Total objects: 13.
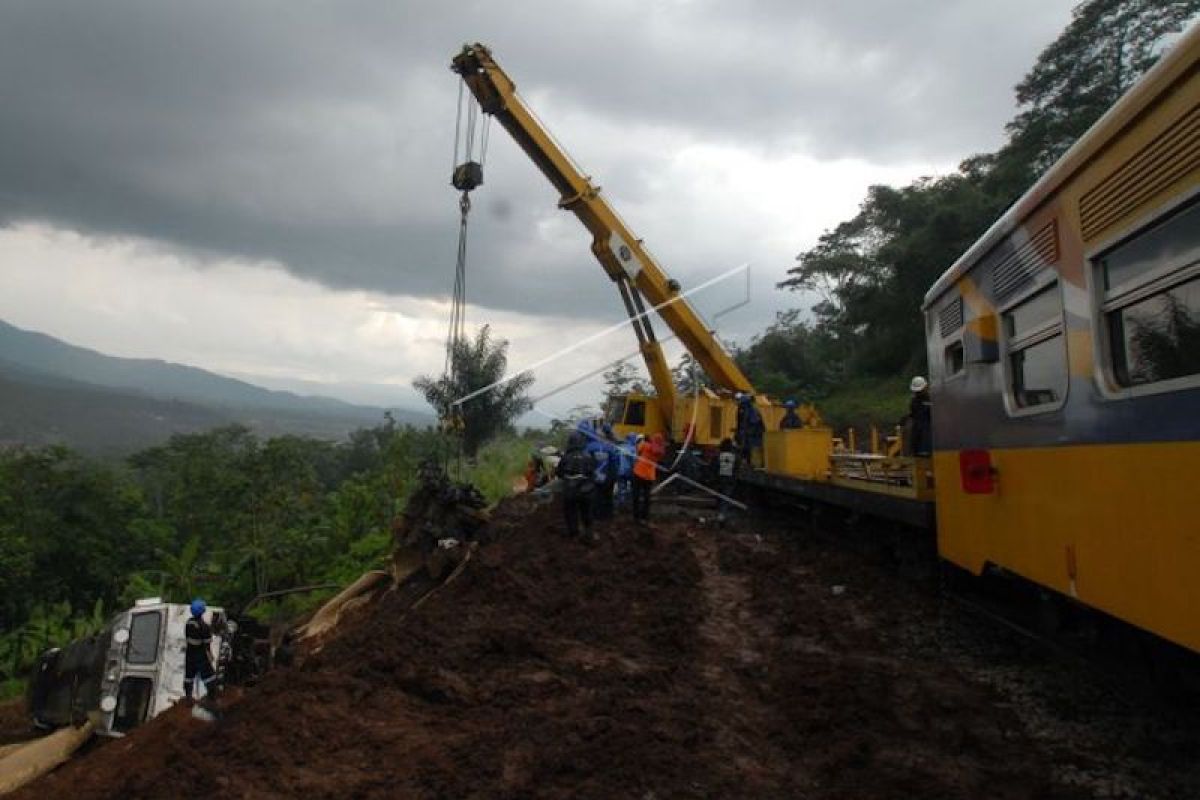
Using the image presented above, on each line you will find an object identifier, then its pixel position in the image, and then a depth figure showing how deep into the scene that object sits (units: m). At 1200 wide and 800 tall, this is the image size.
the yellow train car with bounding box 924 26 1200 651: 3.07
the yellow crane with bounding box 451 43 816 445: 16.19
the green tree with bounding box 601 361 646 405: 21.66
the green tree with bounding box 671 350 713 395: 19.00
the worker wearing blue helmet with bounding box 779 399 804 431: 15.23
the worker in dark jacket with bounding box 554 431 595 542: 11.42
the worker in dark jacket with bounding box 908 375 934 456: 8.94
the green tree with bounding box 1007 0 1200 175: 30.17
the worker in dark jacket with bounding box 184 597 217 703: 9.16
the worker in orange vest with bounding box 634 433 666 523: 13.08
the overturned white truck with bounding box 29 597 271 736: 10.70
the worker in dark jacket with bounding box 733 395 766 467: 15.87
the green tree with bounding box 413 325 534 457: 23.16
